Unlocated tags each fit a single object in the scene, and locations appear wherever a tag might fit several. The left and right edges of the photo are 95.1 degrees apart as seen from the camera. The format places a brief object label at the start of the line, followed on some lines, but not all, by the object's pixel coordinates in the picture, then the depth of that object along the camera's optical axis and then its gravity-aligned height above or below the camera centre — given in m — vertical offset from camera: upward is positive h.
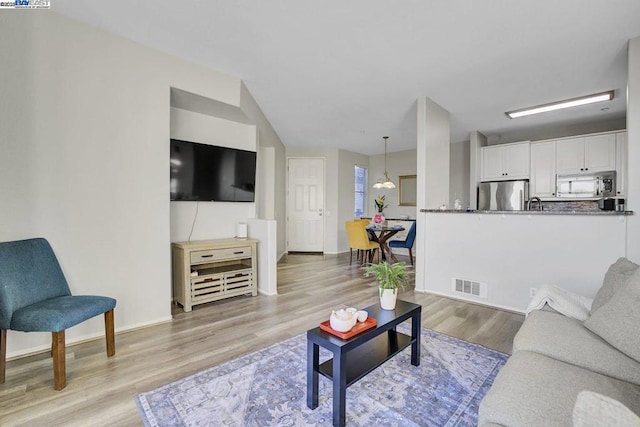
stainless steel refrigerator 5.30 +0.32
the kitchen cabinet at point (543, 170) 5.07 +0.75
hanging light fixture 6.30 +0.61
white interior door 7.16 +0.16
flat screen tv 3.24 +0.47
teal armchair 1.79 -0.62
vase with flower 7.34 +0.22
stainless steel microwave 4.58 +0.44
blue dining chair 5.66 -0.59
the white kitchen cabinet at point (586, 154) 4.56 +0.94
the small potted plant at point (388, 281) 2.01 -0.48
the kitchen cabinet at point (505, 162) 5.32 +0.95
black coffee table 1.47 -0.89
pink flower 5.70 -0.14
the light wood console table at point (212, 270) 3.16 -0.69
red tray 1.57 -0.65
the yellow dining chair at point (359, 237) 5.59 -0.49
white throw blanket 1.89 -0.61
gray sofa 1.01 -0.68
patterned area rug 1.56 -1.10
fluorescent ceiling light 3.87 +1.53
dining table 5.59 -0.43
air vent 3.46 -0.92
